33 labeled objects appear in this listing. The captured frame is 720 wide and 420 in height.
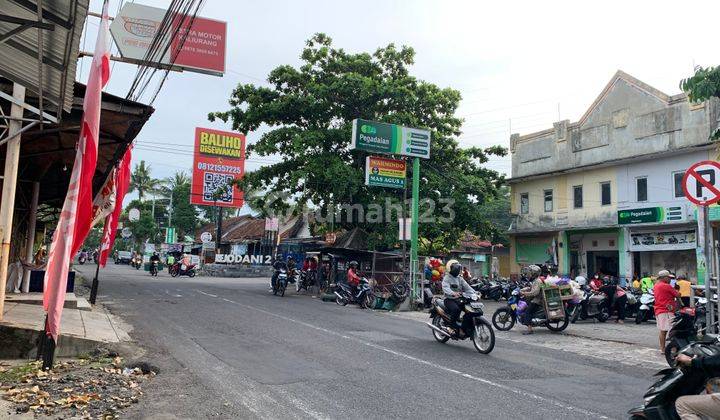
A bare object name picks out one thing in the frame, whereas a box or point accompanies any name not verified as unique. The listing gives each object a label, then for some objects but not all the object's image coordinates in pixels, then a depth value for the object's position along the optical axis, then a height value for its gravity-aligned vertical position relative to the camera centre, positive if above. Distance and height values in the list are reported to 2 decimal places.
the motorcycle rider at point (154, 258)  35.50 -0.43
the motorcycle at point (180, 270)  36.00 -1.18
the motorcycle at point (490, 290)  24.81 -1.26
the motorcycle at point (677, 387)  3.96 -0.88
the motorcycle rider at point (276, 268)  22.82 -0.53
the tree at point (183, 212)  62.97 +4.86
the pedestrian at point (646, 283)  18.32 -0.55
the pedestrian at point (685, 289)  15.13 -0.57
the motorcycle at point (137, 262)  47.69 -0.98
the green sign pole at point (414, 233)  19.06 +0.95
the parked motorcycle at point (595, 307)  15.66 -1.20
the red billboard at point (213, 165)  39.94 +6.67
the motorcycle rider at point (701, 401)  3.72 -0.92
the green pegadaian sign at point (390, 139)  19.66 +4.43
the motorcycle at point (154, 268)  35.59 -1.09
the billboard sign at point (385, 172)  19.80 +3.23
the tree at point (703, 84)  7.68 +2.68
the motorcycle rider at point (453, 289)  10.36 -0.54
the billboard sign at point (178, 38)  20.88 +8.79
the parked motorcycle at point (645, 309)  14.73 -1.16
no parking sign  8.03 +1.30
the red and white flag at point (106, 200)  14.80 +1.40
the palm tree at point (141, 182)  63.84 +8.20
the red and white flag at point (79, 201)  6.71 +0.62
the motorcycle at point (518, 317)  13.26 -1.36
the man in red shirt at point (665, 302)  9.76 -0.61
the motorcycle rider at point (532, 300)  13.16 -0.90
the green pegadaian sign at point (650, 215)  23.89 +2.39
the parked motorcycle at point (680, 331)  8.84 -1.04
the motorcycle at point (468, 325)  9.66 -1.19
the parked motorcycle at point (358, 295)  19.19 -1.33
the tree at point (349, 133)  23.88 +5.68
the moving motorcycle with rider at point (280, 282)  22.53 -1.09
